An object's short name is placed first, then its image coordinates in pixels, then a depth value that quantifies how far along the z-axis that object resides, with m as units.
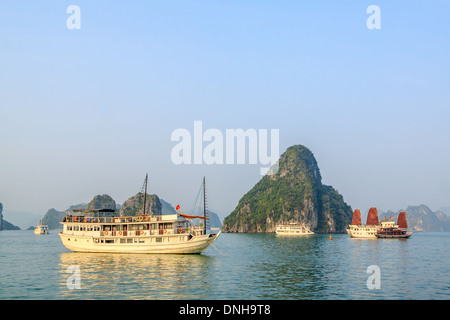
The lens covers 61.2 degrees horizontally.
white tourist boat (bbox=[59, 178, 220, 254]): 58.53
